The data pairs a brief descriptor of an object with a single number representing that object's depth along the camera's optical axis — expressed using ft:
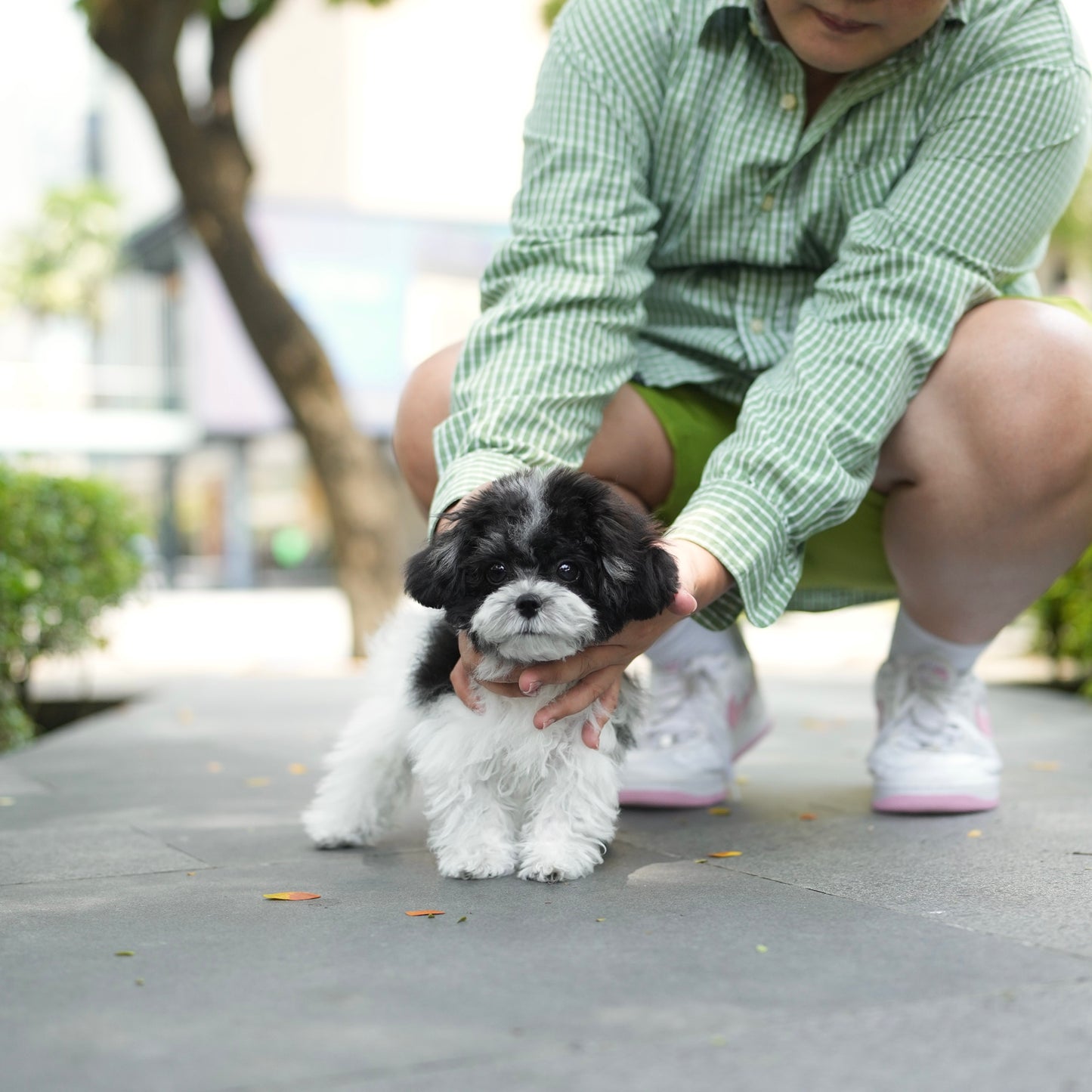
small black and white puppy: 7.50
